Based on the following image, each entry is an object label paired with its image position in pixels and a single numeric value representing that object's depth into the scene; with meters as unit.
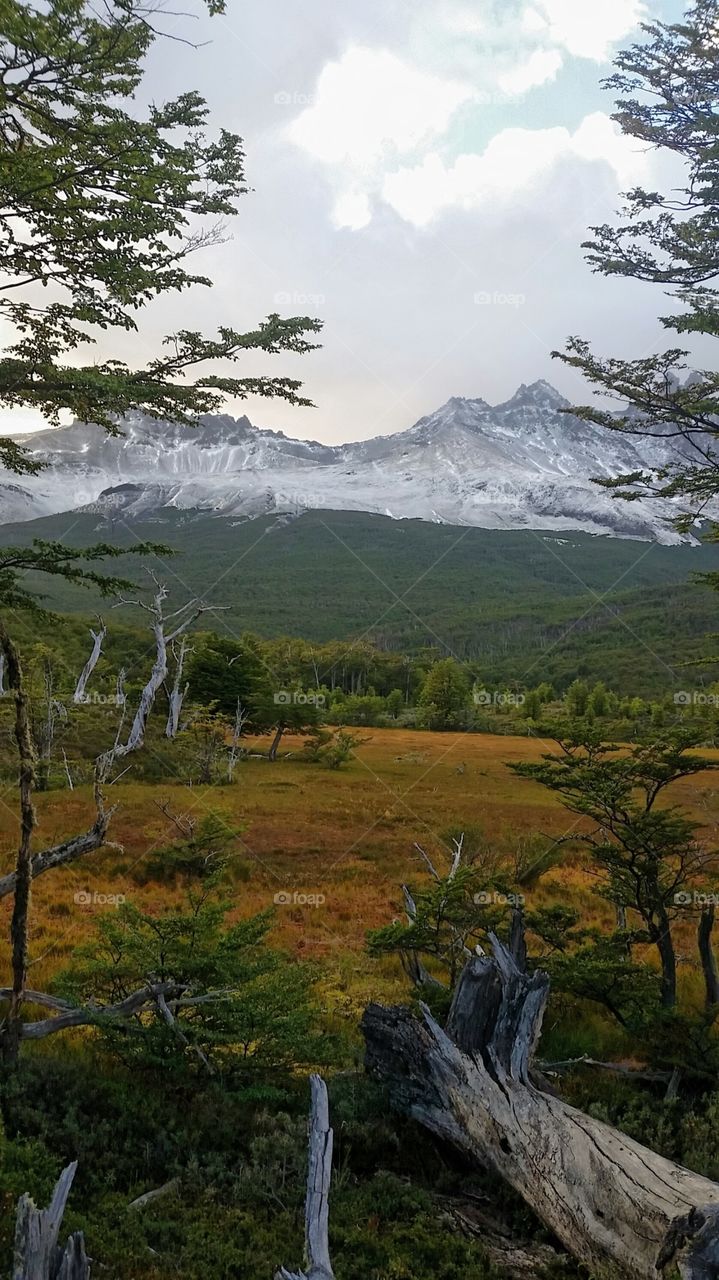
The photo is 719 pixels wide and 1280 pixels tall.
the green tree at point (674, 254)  9.87
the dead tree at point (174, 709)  31.11
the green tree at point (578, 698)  66.00
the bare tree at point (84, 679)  26.77
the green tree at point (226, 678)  37.16
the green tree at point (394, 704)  73.00
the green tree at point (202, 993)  6.36
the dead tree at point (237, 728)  29.89
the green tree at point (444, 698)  64.50
